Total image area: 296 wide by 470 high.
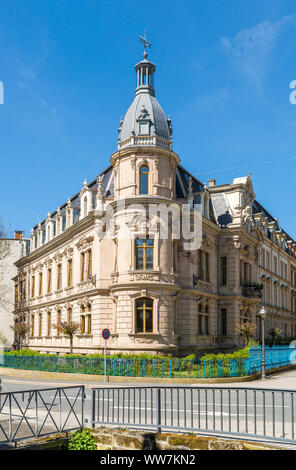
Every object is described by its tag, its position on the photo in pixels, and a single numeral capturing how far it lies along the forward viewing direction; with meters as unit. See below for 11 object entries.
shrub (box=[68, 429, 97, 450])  10.18
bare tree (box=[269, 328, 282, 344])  50.15
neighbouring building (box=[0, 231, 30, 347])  61.28
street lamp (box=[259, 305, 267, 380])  26.48
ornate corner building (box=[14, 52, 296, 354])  30.41
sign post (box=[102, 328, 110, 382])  23.67
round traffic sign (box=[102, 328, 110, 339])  23.72
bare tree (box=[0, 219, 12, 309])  60.12
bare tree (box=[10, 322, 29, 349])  49.22
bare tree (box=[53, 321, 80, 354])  33.12
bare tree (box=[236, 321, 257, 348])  35.66
